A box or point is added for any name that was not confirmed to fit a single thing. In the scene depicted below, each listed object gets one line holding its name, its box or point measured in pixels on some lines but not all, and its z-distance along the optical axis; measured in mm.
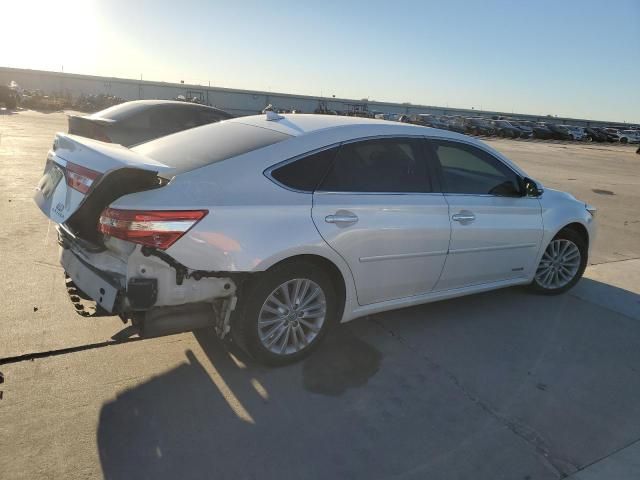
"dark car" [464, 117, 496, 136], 50141
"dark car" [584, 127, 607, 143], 56688
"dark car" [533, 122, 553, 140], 53781
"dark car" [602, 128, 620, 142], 58406
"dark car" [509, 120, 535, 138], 52044
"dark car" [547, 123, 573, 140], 54844
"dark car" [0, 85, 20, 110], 29594
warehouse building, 80312
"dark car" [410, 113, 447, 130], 46938
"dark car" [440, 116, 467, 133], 48800
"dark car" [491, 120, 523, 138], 50156
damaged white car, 2859
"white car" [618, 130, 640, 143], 58850
